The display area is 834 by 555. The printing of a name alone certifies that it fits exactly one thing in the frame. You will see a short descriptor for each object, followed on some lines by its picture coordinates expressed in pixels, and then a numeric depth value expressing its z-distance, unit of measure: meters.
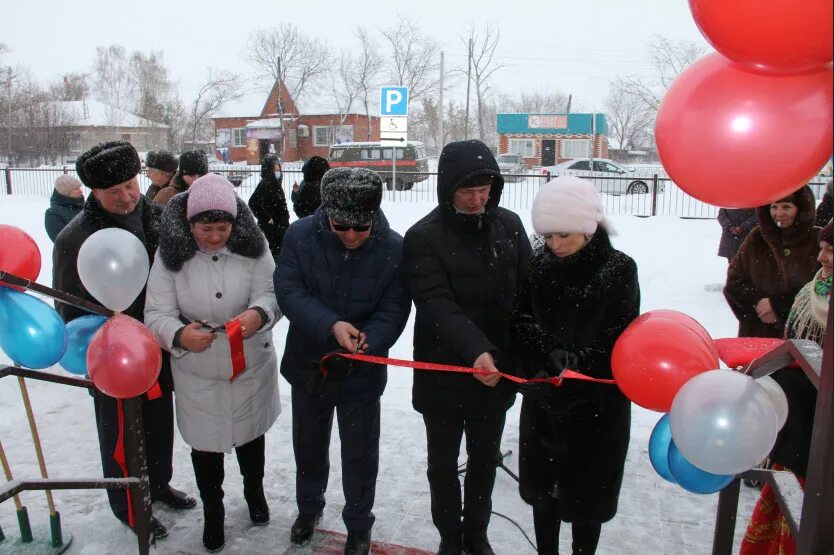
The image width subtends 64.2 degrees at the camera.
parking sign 11.51
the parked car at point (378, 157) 26.02
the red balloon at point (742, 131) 1.22
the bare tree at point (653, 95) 27.38
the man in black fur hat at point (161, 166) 4.99
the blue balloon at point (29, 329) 2.46
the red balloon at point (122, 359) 2.44
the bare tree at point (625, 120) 54.44
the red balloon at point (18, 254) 2.54
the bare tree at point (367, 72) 42.78
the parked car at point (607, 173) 20.06
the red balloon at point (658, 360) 1.92
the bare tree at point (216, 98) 46.41
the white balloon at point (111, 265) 2.51
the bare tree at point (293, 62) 43.09
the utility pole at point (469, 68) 41.12
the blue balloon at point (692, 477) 1.87
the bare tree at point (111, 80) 64.38
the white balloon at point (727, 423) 1.49
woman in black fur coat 2.47
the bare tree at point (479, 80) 40.62
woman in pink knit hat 2.90
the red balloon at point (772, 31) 1.13
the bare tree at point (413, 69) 41.59
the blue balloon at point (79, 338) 2.79
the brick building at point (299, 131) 44.28
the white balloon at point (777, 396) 1.63
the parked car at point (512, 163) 31.56
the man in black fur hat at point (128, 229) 2.96
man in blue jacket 2.83
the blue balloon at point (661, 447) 2.09
